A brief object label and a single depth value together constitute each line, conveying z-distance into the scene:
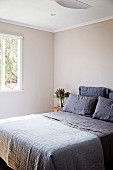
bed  1.88
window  4.03
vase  4.34
